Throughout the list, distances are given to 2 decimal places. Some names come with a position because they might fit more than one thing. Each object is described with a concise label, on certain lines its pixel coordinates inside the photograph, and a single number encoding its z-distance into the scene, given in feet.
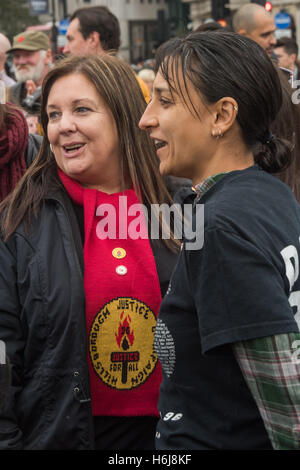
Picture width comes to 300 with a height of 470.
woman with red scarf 7.33
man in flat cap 23.61
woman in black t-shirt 5.03
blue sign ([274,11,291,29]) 51.40
